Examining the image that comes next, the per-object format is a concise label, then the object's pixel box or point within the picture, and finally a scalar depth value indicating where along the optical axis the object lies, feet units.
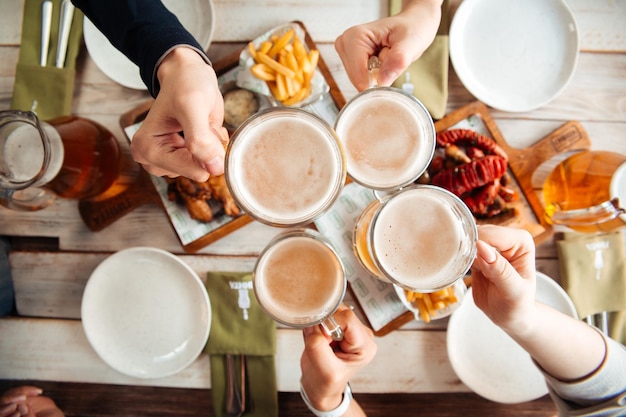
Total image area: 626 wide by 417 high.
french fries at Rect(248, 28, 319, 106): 2.00
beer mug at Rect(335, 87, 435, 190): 1.70
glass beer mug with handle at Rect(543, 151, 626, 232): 1.95
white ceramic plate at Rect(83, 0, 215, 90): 2.19
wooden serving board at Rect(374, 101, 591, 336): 2.17
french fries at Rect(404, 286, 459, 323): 2.02
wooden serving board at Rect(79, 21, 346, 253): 2.17
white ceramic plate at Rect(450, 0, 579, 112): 2.20
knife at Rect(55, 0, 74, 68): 2.19
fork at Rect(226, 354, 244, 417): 2.19
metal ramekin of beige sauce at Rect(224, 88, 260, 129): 2.09
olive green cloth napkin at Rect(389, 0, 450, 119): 2.16
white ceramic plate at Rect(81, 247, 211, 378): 2.16
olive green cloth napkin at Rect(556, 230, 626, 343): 2.19
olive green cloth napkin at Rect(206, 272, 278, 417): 2.18
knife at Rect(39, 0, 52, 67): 2.20
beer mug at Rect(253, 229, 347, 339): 1.82
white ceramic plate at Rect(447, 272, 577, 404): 2.16
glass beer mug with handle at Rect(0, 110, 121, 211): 1.88
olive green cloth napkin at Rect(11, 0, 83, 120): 2.20
